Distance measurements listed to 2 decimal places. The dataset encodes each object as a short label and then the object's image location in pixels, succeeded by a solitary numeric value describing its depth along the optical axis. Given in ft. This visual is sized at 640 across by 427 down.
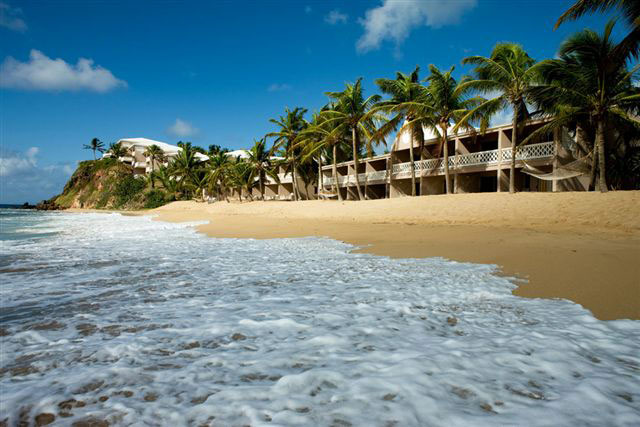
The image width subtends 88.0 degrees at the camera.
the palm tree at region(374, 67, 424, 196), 75.61
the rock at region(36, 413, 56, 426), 5.78
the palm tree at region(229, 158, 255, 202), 130.11
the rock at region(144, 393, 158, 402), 6.39
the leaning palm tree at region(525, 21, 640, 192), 49.11
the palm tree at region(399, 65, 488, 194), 70.59
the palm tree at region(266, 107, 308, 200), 106.73
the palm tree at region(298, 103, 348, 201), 87.97
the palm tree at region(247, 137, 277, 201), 123.65
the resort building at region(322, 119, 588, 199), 64.03
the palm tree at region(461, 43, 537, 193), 59.88
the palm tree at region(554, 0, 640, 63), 39.04
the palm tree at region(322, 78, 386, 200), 82.46
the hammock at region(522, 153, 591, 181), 56.03
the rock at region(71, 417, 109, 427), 5.66
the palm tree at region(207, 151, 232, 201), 140.67
